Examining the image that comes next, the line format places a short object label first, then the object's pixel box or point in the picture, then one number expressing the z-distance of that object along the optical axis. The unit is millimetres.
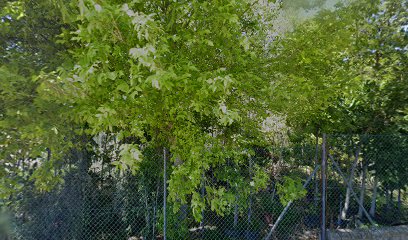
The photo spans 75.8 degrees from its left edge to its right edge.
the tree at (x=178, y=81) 2324
